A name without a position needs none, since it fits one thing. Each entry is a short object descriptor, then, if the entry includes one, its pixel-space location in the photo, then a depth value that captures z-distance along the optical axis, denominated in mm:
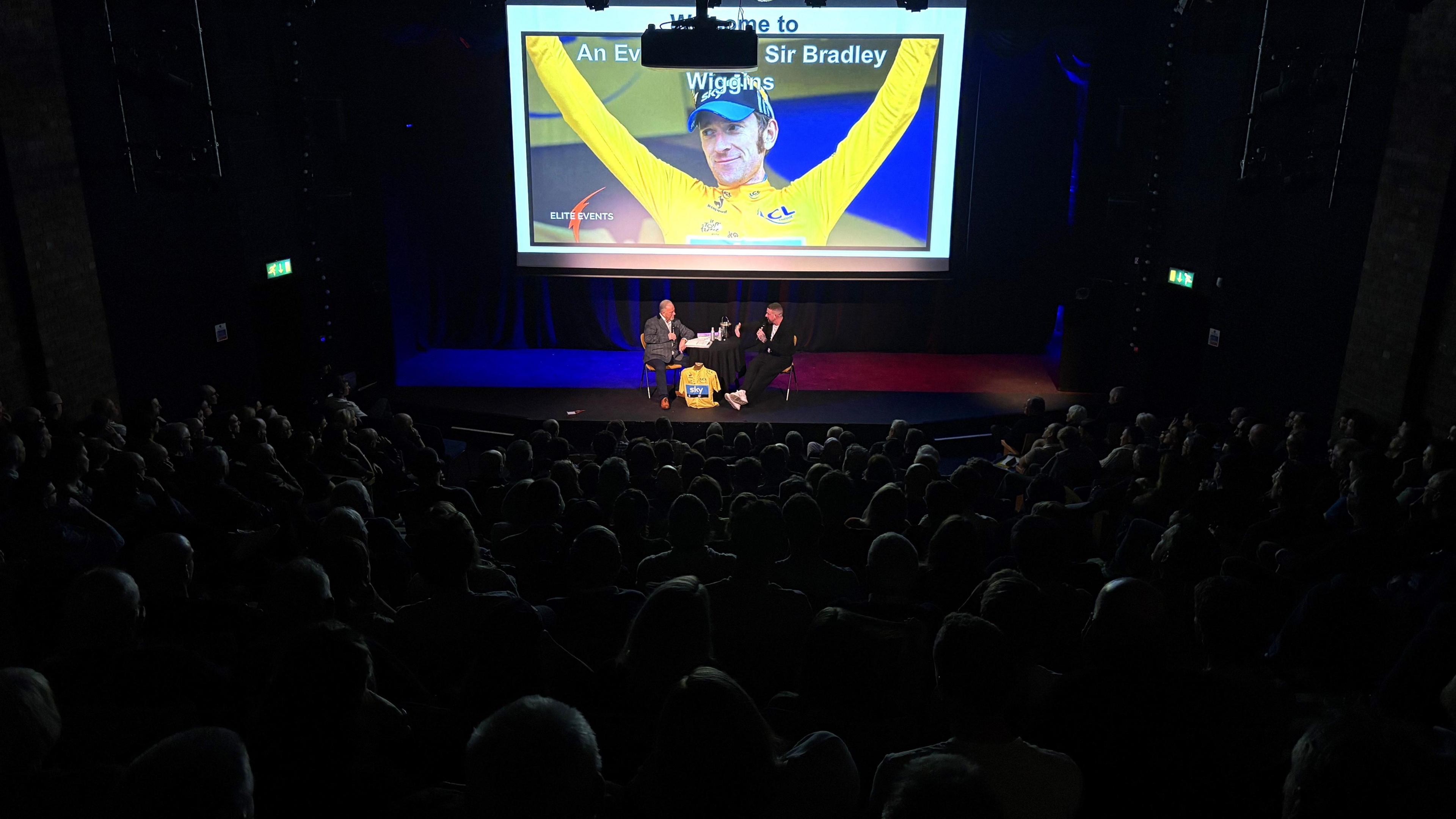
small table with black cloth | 9406
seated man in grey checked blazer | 9547
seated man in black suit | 9445
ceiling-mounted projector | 6508
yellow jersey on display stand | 9352
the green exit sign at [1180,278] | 8930
